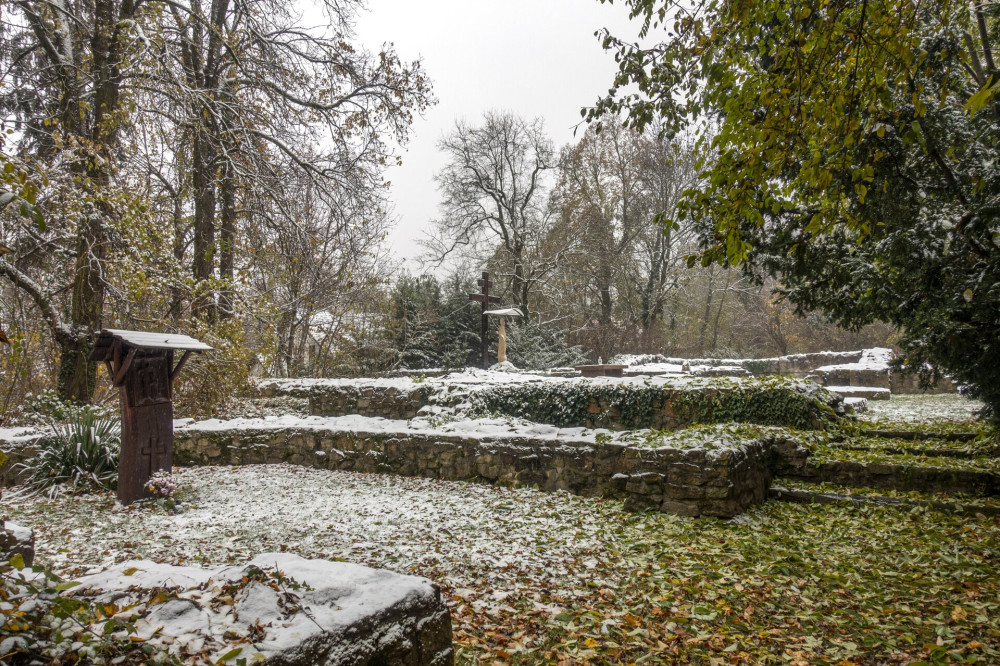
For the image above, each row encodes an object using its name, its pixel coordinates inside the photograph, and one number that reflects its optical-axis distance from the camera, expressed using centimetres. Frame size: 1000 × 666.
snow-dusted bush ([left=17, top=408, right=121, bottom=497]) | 580
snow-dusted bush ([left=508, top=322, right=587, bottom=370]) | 1731
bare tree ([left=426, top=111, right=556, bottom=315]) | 2119
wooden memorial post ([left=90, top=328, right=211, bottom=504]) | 518
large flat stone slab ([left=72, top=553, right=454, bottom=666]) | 156
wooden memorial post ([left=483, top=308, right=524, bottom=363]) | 1434
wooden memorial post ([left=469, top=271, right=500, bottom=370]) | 1577
